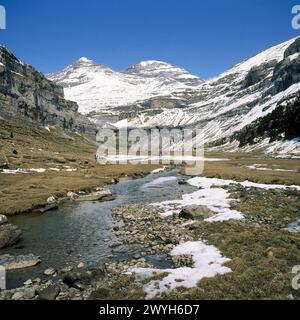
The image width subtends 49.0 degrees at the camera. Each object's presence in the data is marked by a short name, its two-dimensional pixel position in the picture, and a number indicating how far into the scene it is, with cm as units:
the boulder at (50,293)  1780
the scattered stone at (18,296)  1806
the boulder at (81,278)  1938
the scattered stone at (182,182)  6267
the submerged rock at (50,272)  2162
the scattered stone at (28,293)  1816
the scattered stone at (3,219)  3379
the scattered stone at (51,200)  4547
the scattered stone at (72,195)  4994
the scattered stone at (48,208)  4062
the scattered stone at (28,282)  2028
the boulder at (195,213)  3288
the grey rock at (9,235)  2791
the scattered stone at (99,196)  4912
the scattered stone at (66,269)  2189
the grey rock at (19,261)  2303
